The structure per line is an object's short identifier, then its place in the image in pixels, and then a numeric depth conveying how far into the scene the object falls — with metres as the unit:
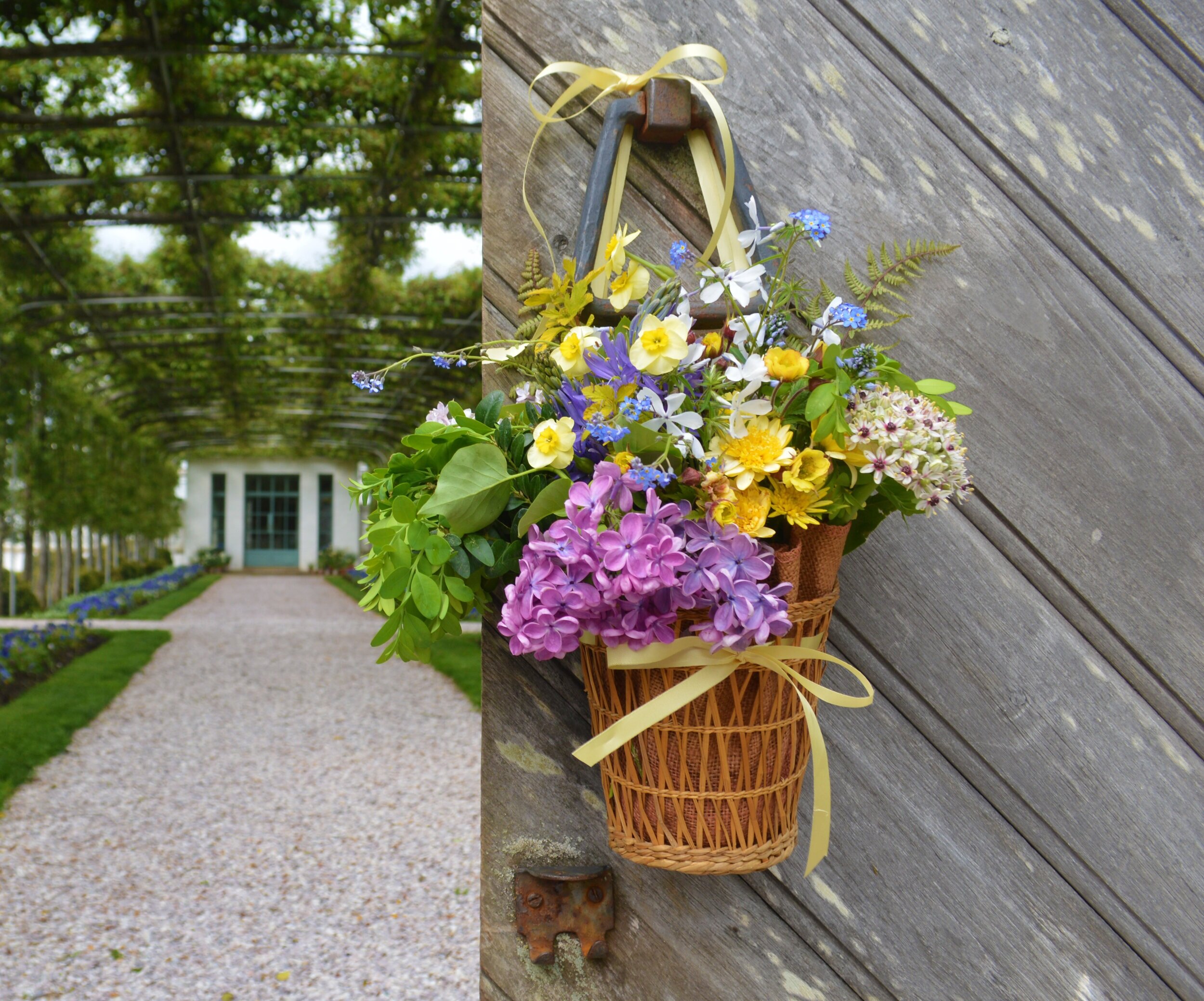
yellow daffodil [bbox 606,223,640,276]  0.91
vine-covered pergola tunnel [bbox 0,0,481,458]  5.65
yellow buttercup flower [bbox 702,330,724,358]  0.90
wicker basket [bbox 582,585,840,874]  0.90
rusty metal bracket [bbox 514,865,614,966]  1.15
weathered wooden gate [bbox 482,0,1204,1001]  1.21
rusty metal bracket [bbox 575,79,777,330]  1.12
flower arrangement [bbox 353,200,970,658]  0.82
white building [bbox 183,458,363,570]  27.73
